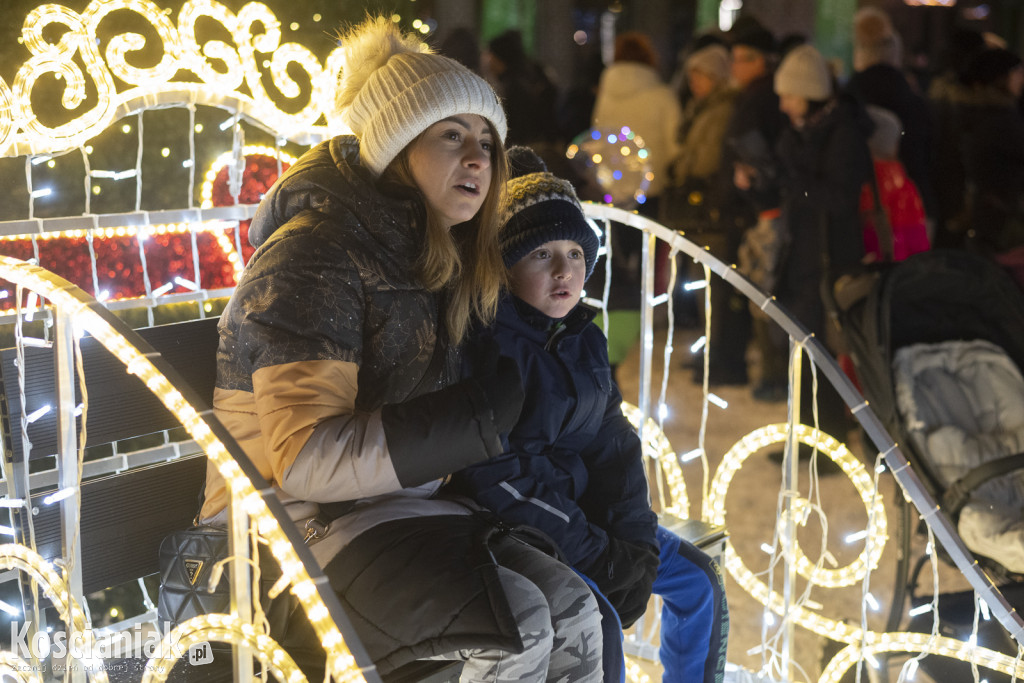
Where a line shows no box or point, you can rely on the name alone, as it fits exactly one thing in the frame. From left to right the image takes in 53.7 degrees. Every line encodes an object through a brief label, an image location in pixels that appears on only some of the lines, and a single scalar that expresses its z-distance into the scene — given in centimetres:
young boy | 199
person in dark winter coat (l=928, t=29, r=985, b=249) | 458
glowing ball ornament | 475
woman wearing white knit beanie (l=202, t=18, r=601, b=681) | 161
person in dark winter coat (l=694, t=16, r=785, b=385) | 479
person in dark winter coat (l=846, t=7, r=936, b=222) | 470
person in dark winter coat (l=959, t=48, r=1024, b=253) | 441
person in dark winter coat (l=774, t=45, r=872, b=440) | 428
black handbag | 174
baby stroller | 263
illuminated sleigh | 149
